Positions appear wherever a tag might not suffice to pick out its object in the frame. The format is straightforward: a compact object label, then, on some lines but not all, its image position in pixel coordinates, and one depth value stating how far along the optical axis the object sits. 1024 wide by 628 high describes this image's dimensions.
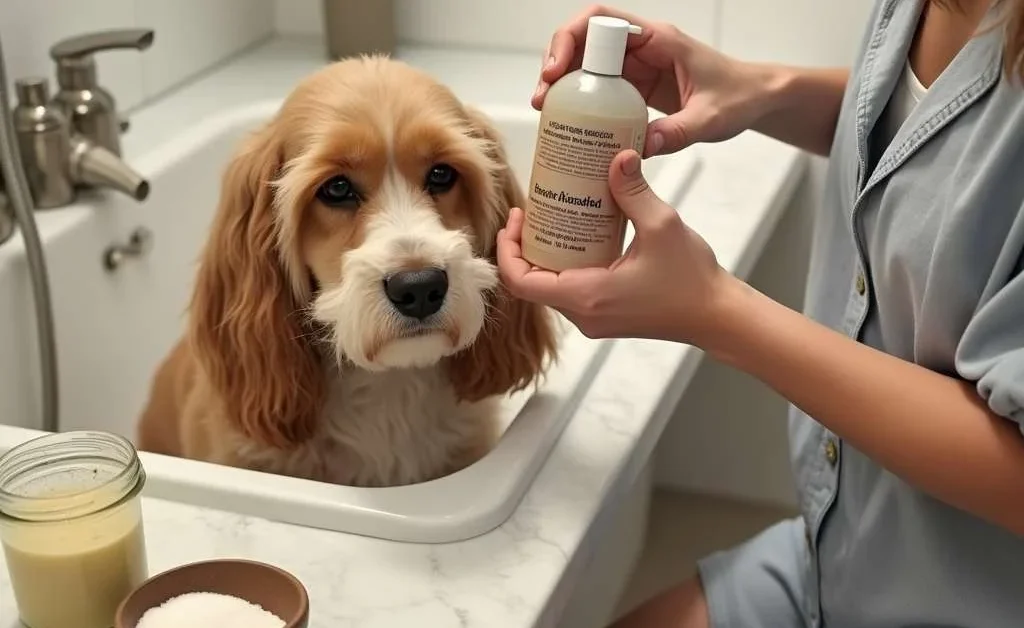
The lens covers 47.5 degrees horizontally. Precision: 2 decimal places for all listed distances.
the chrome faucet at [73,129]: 1.48
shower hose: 1.34
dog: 1.04
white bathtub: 0.99
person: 0.86
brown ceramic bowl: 0.79
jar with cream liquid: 0.81
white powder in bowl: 0.78
